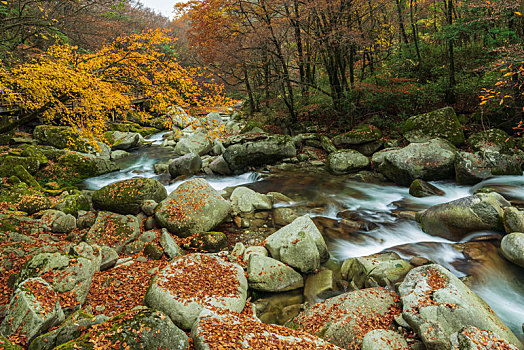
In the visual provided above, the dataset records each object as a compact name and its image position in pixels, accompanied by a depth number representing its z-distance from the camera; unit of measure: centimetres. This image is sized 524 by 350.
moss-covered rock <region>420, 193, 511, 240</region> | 599
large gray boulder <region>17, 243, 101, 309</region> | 413
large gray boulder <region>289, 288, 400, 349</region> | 392
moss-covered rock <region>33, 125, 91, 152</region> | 1398
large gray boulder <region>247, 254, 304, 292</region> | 521
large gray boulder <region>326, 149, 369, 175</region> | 1110
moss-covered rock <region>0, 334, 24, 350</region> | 274
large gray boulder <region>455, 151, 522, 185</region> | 865
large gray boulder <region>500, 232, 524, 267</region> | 510
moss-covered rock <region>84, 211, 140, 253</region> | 619
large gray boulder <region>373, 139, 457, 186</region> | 923
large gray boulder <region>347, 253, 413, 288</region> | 489
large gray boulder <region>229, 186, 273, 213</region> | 841
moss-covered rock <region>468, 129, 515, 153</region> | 903
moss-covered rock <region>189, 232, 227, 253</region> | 640
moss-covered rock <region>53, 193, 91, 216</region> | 740
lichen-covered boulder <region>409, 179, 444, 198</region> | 869
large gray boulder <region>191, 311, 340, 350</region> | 317
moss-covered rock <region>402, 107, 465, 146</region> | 1033
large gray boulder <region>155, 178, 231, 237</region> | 685
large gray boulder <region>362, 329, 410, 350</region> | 351
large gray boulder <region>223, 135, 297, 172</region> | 1212
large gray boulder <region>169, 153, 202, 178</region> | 1191
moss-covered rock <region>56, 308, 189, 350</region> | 289
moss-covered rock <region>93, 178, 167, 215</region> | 745
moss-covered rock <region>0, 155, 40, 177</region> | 973
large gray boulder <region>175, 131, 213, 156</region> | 1536
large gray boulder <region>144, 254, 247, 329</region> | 416
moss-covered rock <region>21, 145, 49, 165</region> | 1143
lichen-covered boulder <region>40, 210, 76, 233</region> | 664
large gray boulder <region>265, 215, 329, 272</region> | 564
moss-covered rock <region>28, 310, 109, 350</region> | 302
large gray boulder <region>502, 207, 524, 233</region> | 564
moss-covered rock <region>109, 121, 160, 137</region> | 2008
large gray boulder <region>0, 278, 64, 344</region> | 323
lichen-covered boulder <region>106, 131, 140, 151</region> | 1728
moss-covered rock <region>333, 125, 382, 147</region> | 1204
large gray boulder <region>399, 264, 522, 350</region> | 350
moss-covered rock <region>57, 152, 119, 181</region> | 1185
